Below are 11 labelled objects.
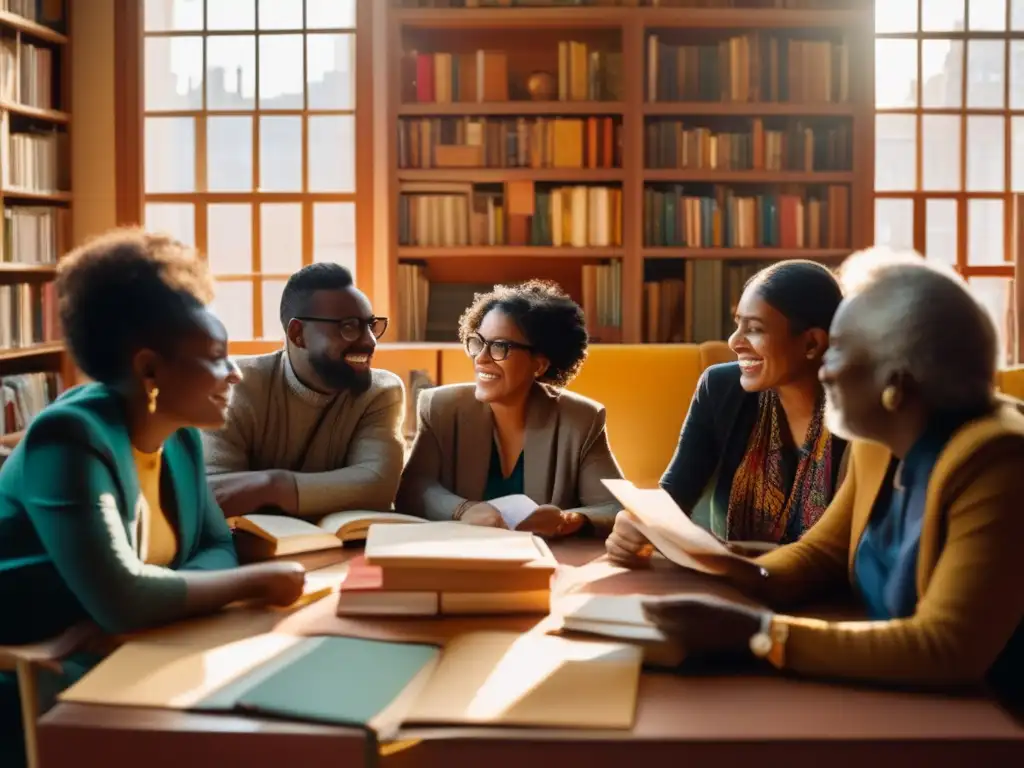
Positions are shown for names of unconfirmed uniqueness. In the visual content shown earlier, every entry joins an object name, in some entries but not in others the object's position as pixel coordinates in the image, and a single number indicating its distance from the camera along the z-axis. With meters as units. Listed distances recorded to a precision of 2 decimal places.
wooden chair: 1.39
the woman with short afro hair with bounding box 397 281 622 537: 2.60
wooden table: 1.13
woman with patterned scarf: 2.35
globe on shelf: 5.17
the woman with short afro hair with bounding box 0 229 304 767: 1.46
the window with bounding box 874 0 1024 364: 5.45
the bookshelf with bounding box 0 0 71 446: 4.80
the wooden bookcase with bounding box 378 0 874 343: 5.11
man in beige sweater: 2.53
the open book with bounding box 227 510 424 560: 1.95
